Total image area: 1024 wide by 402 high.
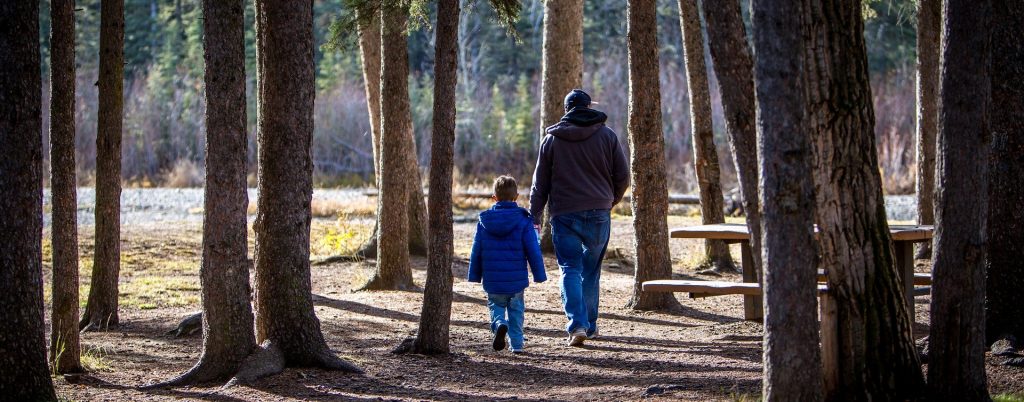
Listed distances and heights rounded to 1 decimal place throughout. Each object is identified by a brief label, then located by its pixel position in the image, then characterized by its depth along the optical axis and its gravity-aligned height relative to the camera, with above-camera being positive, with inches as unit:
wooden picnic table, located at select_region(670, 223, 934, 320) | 635.5 -32.8
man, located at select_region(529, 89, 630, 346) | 709.3 -17.9
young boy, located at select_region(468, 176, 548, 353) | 679.7 -33.8
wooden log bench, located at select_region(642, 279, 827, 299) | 676.7 -46.5
